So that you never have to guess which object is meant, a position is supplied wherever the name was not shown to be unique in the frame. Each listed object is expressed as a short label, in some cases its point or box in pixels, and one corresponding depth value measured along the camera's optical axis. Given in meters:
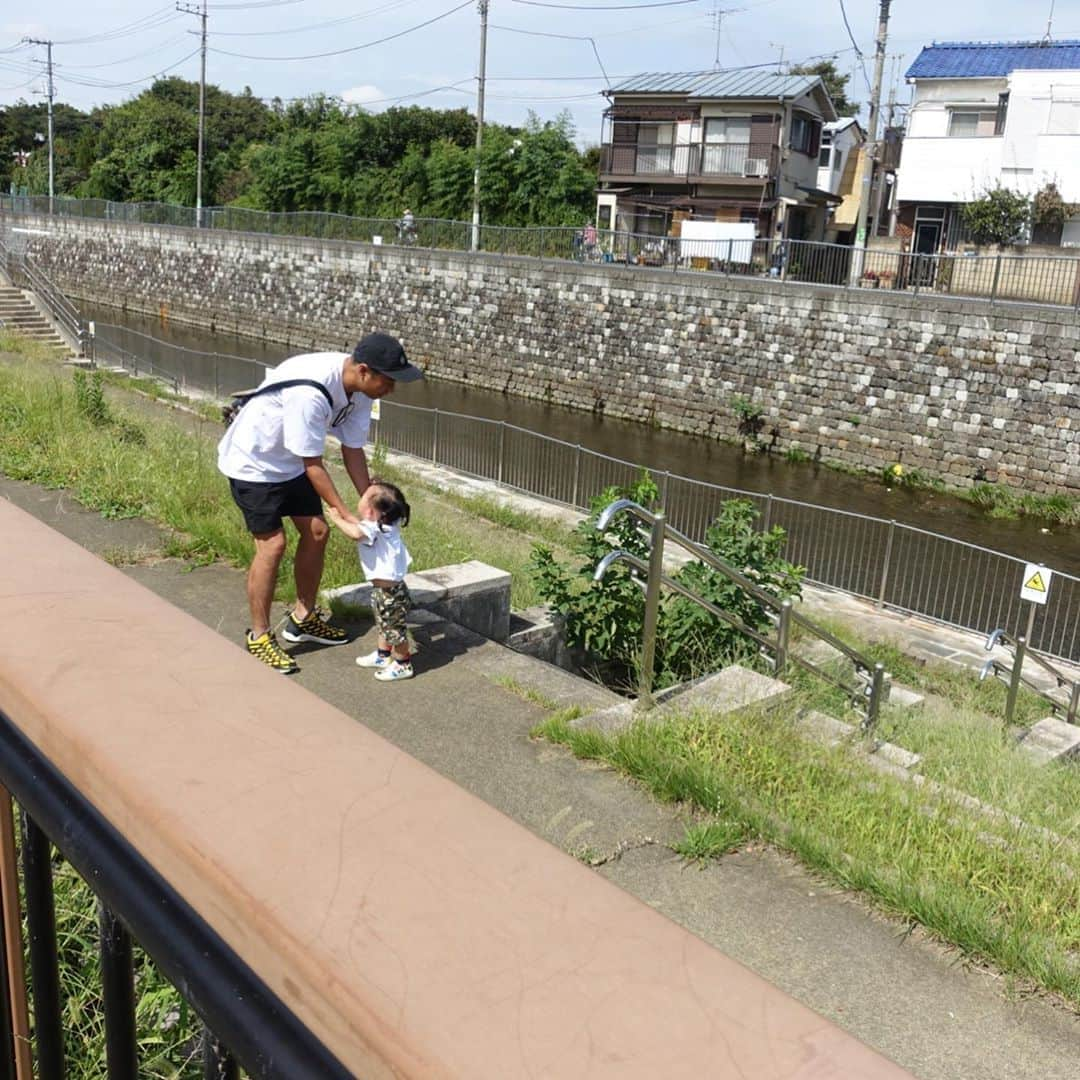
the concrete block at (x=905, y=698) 9.83
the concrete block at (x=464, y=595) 6.80
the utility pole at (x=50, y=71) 74.06
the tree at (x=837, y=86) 67.06
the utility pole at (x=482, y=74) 42.22
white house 34.19
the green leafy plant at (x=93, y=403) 11.64
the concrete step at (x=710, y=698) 5.29
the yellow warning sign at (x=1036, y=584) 12.32
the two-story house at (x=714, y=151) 42.03
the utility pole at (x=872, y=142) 26.03
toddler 5.61
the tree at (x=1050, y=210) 33.22
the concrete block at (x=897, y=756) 6.11
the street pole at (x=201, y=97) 51.08
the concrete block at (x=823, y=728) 5.54
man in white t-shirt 5.52
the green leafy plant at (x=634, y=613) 7.60
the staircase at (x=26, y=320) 28.94
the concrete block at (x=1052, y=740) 8.73
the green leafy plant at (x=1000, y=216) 33.34
